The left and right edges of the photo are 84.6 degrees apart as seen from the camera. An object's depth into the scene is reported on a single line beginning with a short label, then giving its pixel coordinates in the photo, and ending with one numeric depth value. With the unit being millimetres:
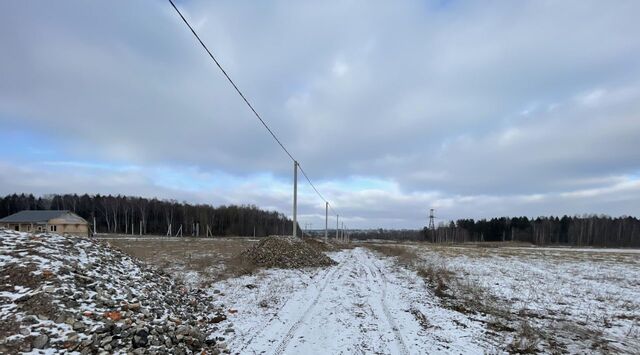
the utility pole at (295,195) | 27281
